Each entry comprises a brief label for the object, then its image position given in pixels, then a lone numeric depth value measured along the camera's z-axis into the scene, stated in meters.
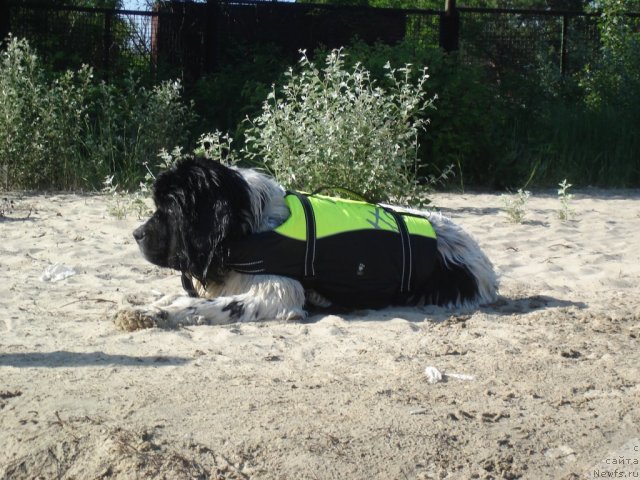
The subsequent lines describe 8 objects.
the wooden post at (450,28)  15.41
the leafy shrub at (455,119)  12.40
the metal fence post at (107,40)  14.48
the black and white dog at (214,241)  5.85
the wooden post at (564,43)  16.55
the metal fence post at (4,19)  14.02
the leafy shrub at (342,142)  9.13
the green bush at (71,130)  11.19
